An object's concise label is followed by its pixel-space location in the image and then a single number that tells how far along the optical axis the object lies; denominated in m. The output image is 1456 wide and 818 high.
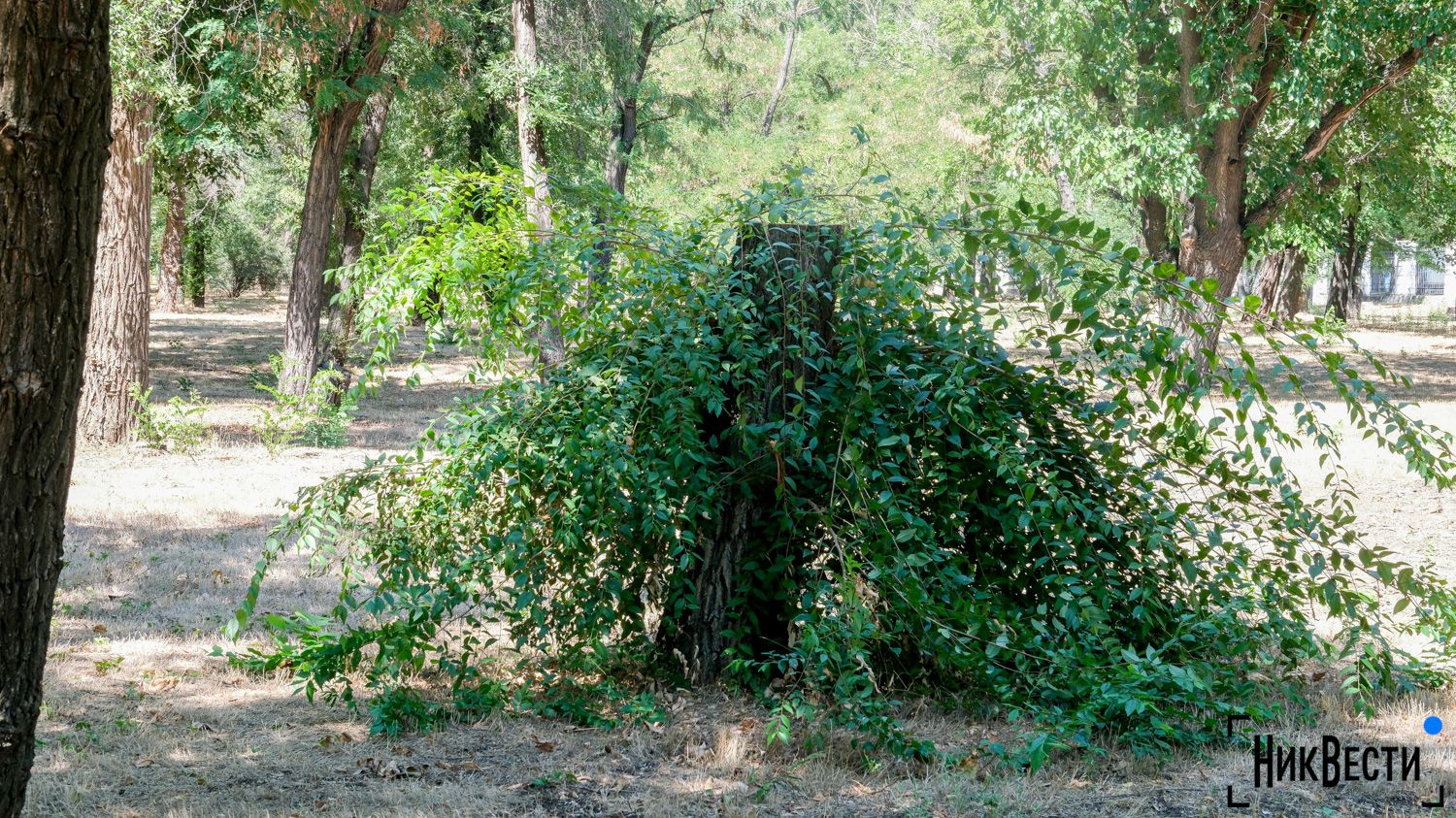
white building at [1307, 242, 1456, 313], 63.56
